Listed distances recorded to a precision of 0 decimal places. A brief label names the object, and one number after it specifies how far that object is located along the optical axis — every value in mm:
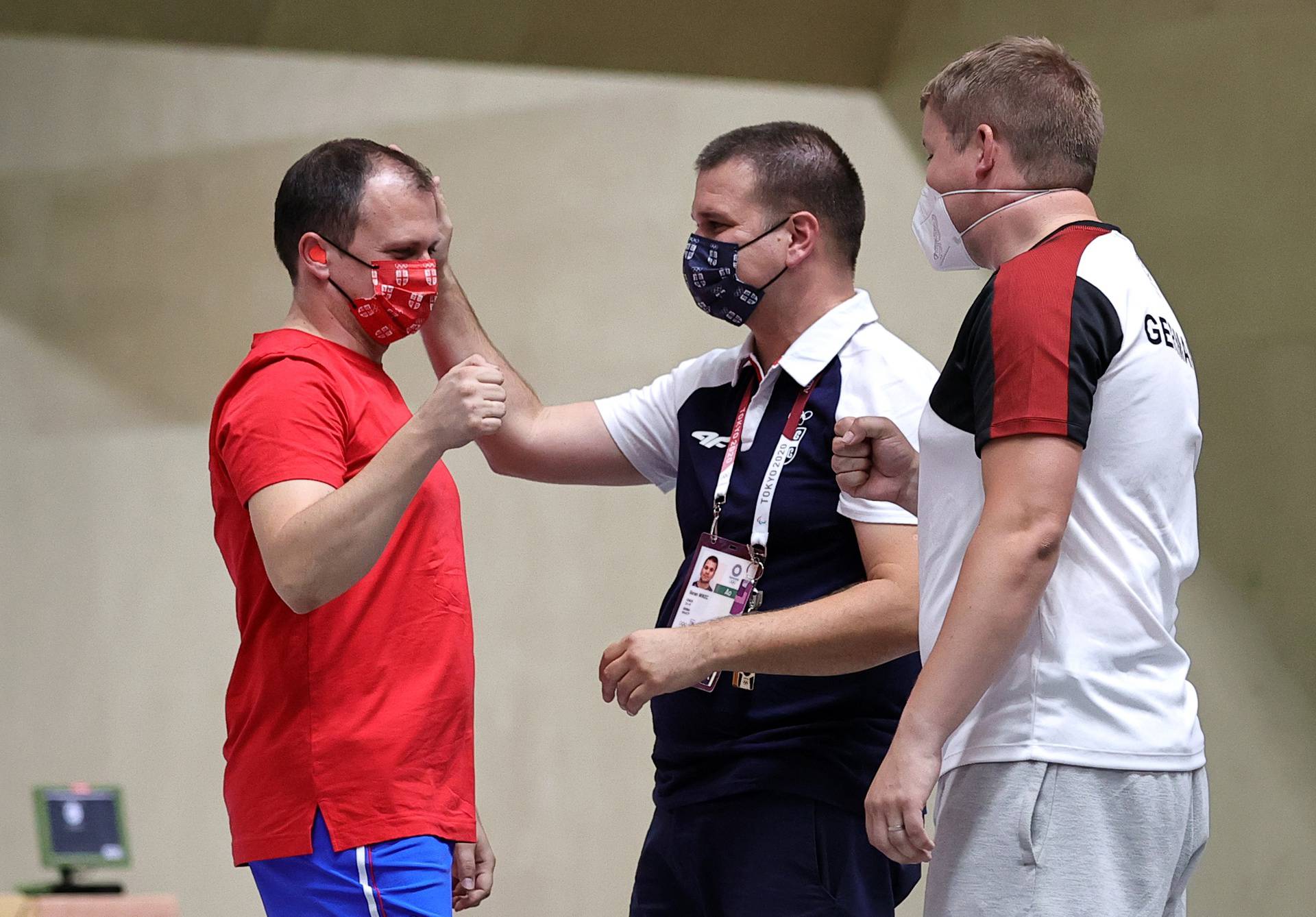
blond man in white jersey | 14103
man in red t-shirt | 14339
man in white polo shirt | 14610
